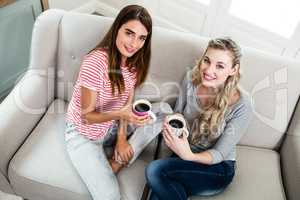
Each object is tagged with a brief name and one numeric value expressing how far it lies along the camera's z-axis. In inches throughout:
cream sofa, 48.8
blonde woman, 47.4
